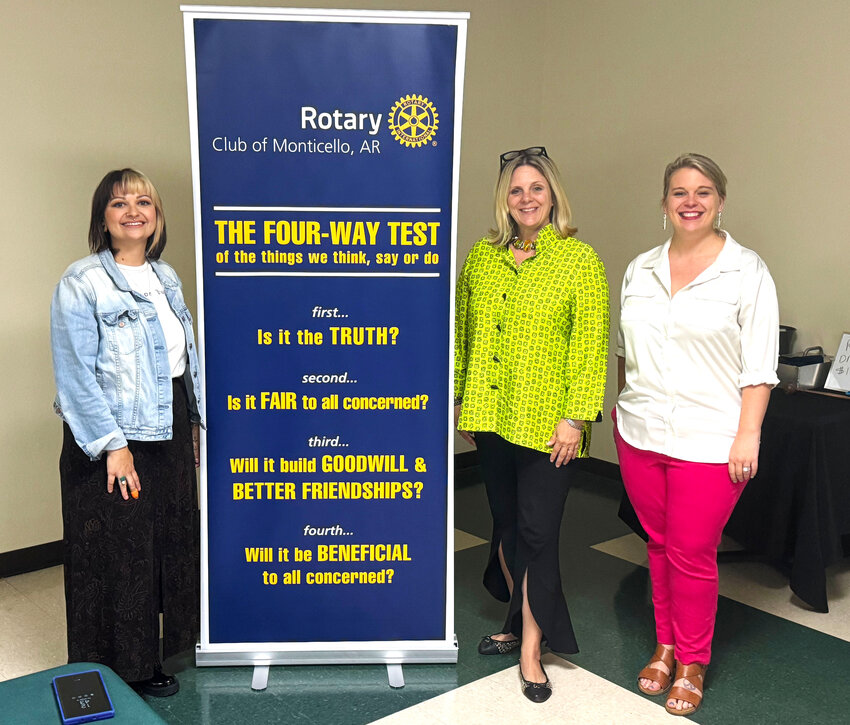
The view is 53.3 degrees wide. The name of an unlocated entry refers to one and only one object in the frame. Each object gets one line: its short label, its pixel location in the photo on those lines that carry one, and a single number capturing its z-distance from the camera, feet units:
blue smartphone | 4.92
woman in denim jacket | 7.54
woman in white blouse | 7.77
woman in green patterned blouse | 8.03
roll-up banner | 7.98
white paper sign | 11.53
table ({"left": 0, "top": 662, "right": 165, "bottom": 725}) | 4.93
